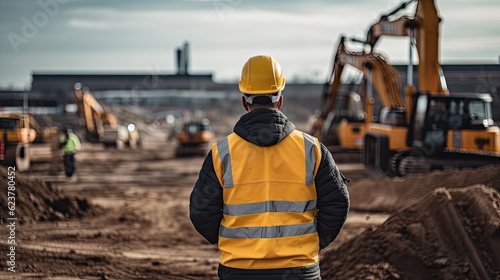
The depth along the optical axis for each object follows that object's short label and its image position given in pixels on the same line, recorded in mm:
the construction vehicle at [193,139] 33125
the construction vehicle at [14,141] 20891
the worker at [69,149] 20172
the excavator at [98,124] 38031
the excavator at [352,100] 19250
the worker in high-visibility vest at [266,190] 3420
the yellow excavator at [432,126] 14922
